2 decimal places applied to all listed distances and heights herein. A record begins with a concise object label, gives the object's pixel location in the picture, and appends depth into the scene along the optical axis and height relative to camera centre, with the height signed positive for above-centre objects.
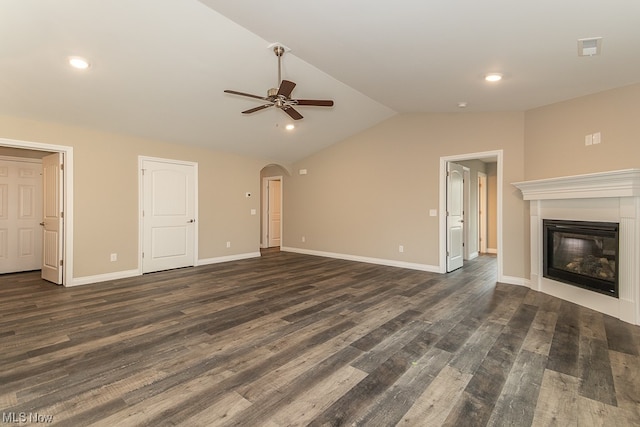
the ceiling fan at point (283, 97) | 3.12 +1.27
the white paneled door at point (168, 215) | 5.44 -0.04
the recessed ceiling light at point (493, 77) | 3.42 +1.56
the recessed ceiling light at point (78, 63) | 3.17 +1.61
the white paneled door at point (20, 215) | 5.51 -0.04
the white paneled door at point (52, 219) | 4.58 -0.10
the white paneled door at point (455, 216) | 5.58 -0.06
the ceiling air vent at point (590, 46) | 2.58 +1.47
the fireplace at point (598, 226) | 3.14 -0.18
